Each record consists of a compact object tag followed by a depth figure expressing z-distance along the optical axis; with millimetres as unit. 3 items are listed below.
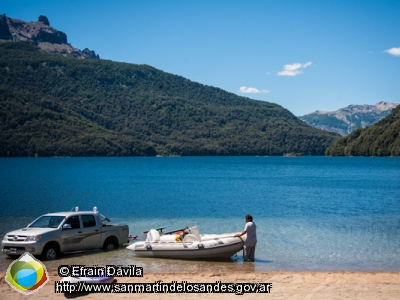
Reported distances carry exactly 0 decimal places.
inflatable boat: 17375
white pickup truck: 16125
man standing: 17203
